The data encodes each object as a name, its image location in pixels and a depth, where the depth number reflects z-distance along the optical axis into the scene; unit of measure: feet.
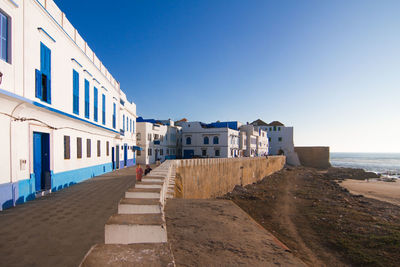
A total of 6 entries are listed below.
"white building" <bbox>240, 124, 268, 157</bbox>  160.86
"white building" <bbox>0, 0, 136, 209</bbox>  23.26
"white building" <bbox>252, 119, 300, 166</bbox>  210.38
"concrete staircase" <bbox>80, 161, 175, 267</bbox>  6.49
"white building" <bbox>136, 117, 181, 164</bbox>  103.50
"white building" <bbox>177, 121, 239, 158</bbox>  132.26
